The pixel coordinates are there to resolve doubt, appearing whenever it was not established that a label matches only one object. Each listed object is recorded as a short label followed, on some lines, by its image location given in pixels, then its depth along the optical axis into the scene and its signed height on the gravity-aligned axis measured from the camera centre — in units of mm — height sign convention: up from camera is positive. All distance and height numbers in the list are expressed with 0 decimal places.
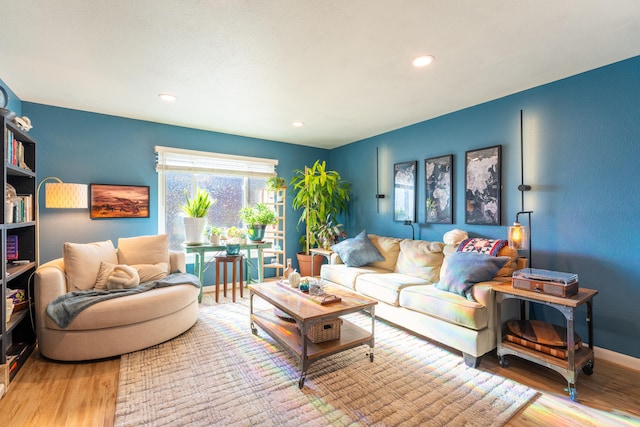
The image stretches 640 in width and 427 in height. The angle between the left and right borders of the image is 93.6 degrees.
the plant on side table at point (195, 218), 3873 -50
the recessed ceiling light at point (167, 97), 3140 +1251
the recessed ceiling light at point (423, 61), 2354 +1225
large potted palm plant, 4809 +168
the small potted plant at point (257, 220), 4336 -91
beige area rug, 1783 -1206
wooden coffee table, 2135 -905
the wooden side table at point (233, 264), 3863 -653
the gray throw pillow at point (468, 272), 2568 -512
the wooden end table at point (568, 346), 2016 -994
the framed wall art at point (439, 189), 3672 +301
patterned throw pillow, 2896 -326
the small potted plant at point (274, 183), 4717 +487
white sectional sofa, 2396 -758
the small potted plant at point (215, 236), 4004 -293
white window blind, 4195 +789
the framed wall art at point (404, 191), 4145 +323
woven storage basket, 2330 -924
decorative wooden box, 2117 -509
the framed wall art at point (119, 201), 3738 +177
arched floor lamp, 2891 +190
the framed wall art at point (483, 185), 3195 +307
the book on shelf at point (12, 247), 2592 -281
